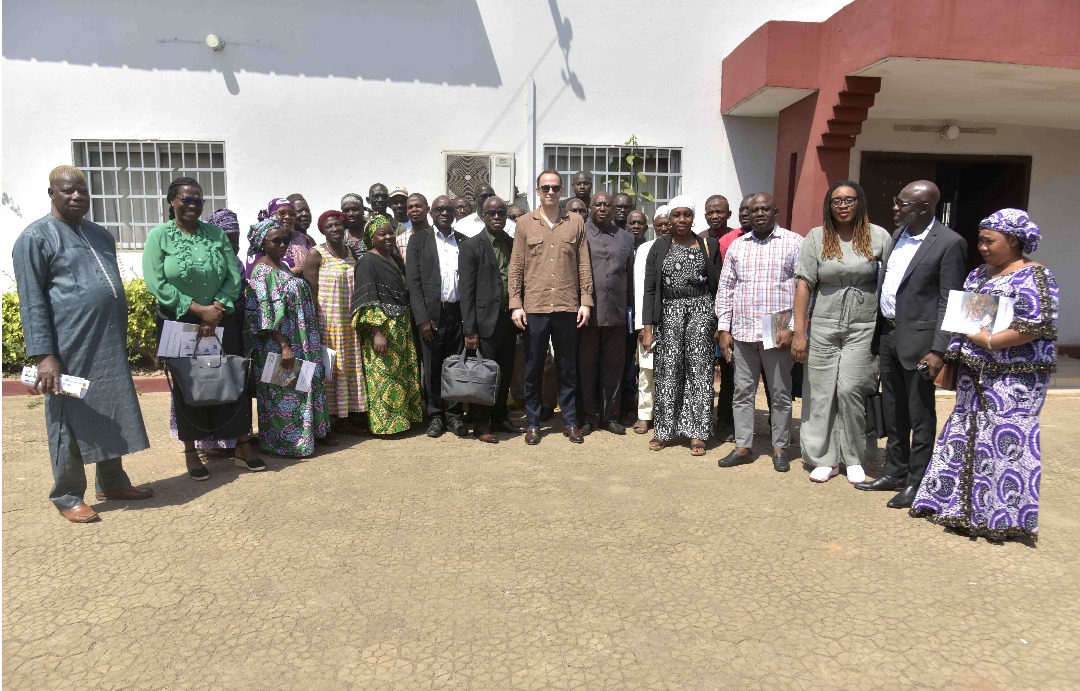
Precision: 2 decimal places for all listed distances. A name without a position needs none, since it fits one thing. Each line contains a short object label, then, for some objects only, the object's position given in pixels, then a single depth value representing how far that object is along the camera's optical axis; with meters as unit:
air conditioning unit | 7.87
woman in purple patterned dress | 3.54
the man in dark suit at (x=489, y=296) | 5.32
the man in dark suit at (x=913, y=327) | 4.04
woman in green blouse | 4.31
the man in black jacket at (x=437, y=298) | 5.37
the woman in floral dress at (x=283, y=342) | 4.79
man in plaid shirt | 4.82
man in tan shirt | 5.28
